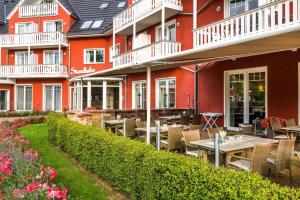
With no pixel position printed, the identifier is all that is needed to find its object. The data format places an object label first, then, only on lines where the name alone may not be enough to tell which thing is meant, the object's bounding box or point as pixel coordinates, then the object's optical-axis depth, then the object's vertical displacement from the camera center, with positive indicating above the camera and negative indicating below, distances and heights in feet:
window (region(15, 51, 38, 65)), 86.74 +12.14
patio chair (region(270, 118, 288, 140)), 29.43 -2.96
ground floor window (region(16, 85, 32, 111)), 87.35 +0.05
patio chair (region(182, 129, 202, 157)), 21.77 -3.09
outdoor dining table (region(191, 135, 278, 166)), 18.58 -3.10
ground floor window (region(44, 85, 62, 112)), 85.51 +0.36
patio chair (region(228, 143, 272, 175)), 16.30 -3.46
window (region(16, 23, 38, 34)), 87.30 +21.26
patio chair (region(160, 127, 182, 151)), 24.22 -3.39
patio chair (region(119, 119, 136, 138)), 33.45 -3.31
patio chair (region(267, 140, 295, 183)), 17.24 -3.45
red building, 27.58 +4.49
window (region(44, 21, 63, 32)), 86.79 +21.60
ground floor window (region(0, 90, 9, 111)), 86.94 -0.28
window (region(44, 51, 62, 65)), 86.28 +12.29
